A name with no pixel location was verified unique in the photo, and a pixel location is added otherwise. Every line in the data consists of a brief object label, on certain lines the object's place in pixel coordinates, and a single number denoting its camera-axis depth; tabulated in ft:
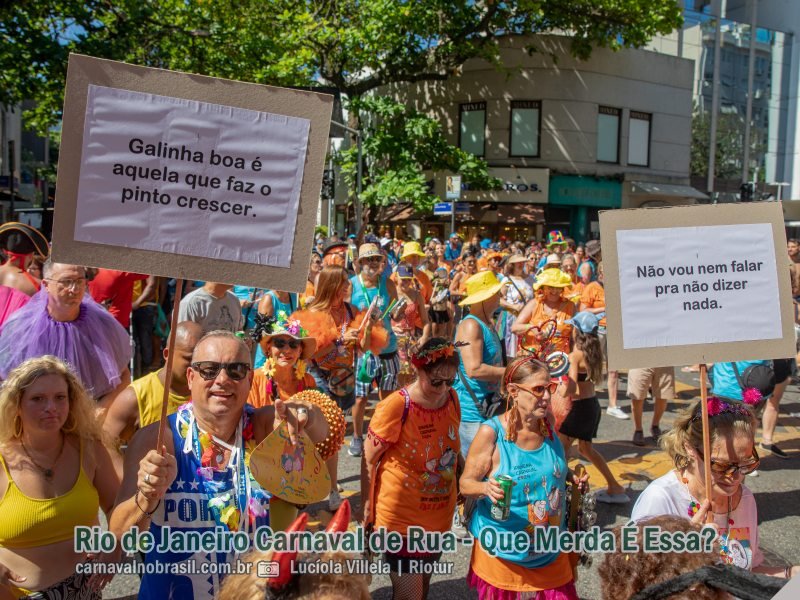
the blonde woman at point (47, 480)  8.66
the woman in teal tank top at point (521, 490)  10.10
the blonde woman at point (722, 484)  8.79
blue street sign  64.34
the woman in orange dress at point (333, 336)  17.76
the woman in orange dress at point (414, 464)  11.66
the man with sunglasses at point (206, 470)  8.05
